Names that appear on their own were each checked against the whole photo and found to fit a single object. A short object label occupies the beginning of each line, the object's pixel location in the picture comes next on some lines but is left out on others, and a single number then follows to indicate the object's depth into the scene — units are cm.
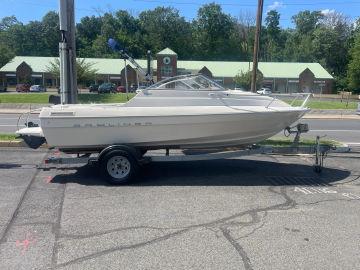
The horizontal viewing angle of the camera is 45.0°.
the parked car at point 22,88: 7018
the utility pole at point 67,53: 1115
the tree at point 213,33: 11920
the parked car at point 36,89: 6888
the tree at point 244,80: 6531
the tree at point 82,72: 5081
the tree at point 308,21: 12862
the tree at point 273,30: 13175
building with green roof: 7819
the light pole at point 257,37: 1411
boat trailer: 765
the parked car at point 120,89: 6634
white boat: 773
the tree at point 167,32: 11725
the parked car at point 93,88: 6588
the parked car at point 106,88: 6120
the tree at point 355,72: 7781
